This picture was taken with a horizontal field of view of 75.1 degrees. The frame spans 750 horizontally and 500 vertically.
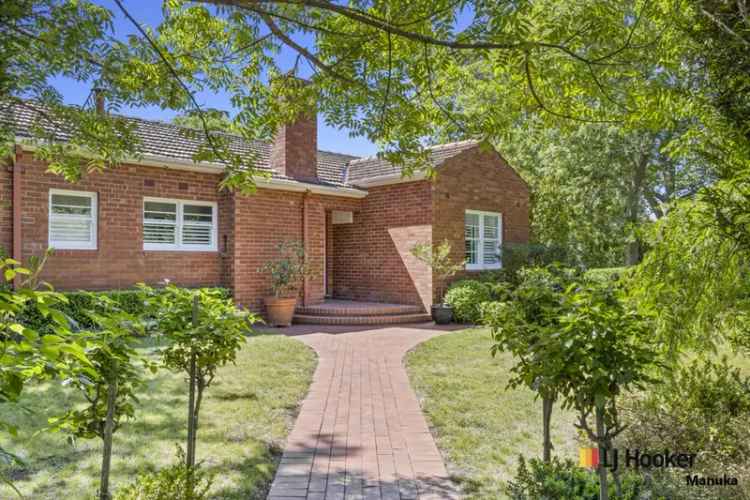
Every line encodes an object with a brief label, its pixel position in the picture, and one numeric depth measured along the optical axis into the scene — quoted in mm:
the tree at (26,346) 1530
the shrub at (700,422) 3555
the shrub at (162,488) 2748
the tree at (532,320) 2742
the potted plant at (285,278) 12750
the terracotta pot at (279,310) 12719
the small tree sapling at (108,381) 2445
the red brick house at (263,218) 10828
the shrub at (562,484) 2838
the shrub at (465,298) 13227
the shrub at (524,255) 15820
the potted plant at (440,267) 13305
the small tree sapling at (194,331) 3574
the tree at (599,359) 2416
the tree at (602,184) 20484
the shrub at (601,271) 15433
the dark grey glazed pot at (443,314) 13242
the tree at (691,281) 3578
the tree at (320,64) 3785
